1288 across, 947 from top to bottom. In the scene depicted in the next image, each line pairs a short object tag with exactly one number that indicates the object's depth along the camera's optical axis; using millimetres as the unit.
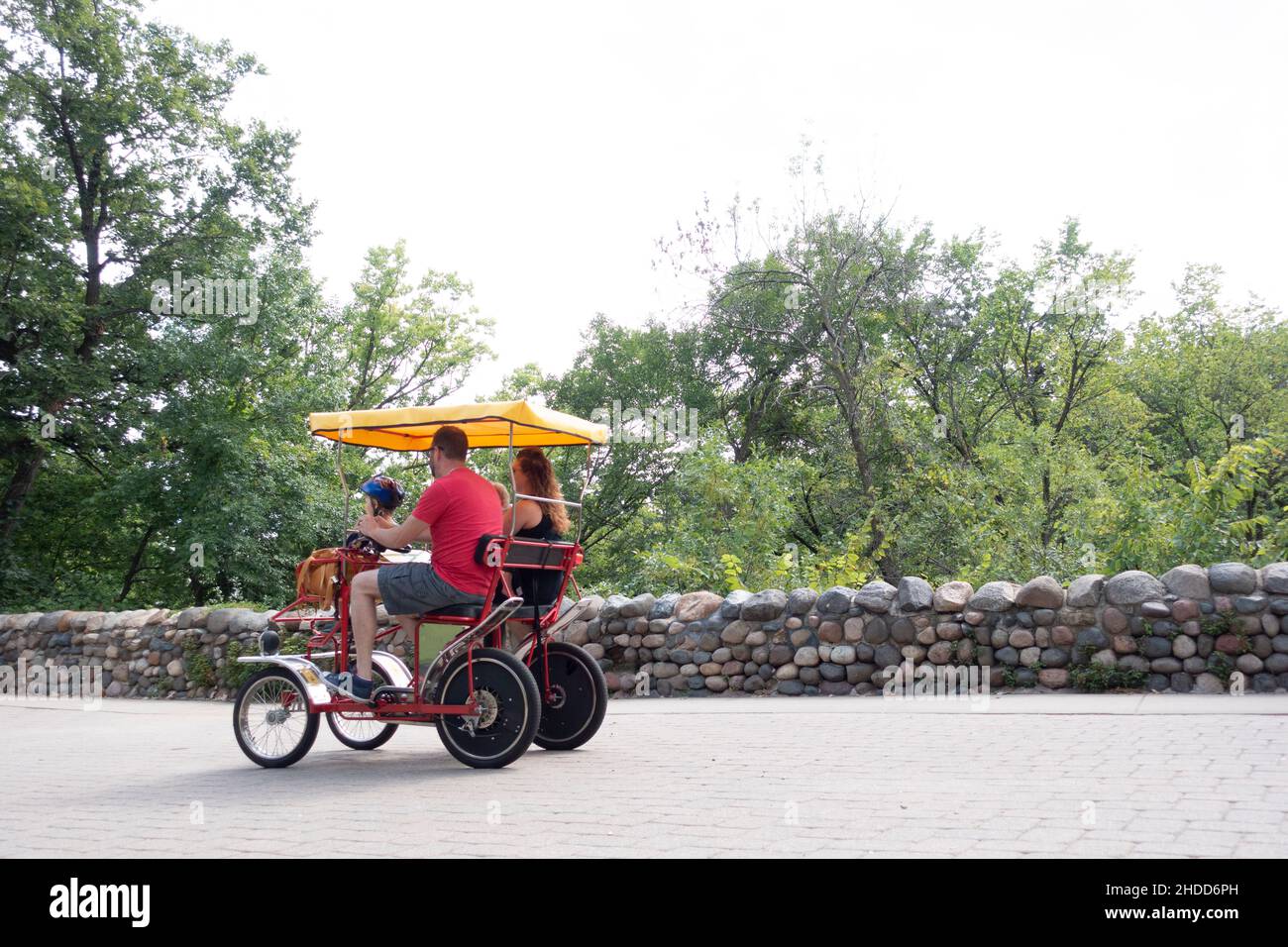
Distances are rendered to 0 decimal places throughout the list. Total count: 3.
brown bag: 7391
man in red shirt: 6848
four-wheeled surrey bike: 6727
